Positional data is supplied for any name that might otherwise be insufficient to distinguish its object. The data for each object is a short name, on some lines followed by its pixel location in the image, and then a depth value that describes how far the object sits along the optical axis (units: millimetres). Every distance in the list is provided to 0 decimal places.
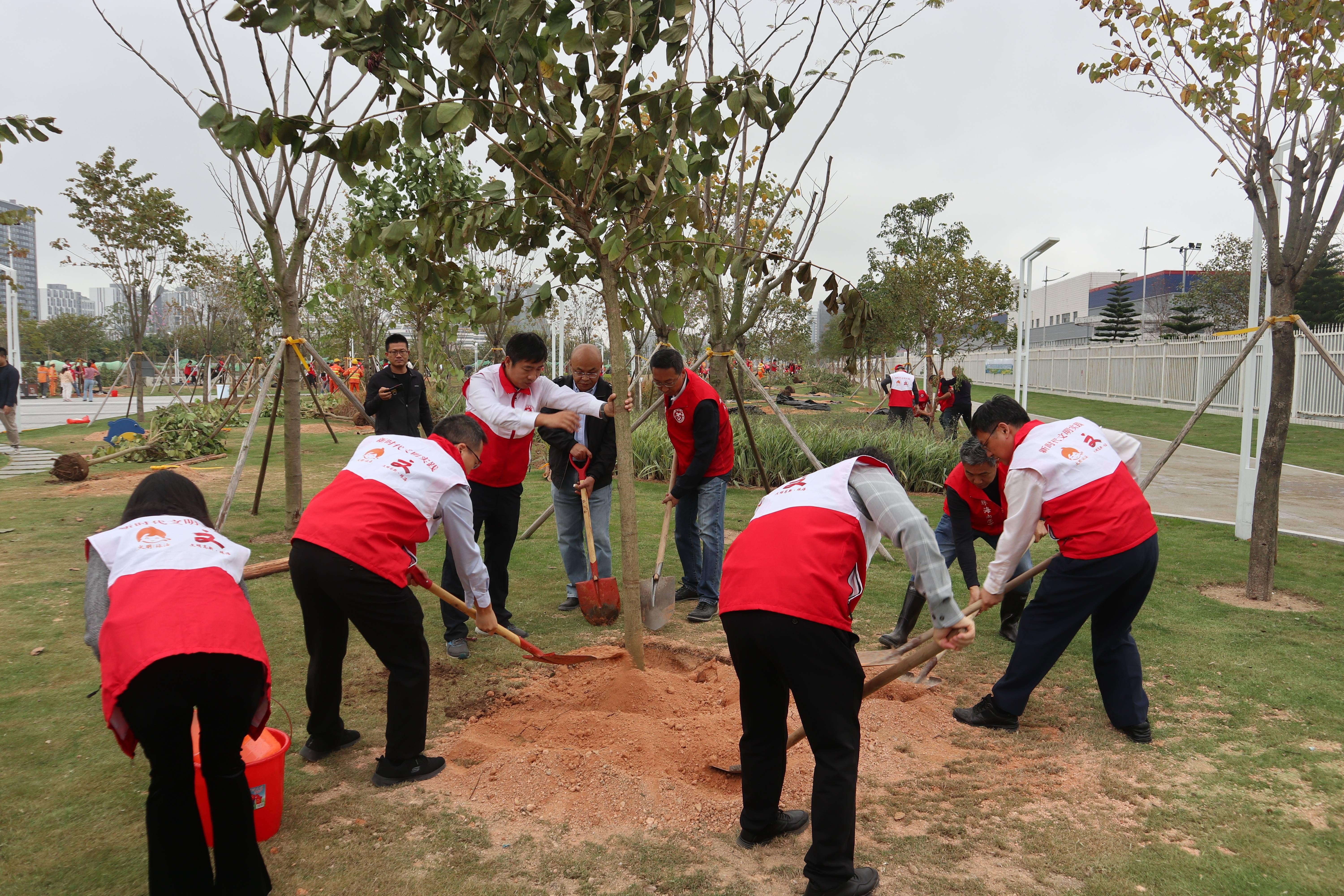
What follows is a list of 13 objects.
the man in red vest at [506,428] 4926
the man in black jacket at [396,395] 7438
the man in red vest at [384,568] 3180
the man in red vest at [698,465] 5508
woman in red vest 2330
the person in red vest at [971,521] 4547
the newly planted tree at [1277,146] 5500
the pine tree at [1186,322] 40562
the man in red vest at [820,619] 2623
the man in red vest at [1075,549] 3668
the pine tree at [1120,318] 49469
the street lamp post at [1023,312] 13055
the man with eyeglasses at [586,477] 5695
